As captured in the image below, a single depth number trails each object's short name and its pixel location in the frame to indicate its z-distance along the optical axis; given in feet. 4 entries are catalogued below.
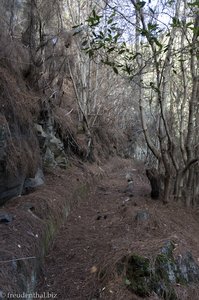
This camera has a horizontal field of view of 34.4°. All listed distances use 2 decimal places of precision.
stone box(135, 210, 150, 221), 18.40
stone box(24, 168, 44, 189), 20.53
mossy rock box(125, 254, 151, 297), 12.36
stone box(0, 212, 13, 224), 14.65
